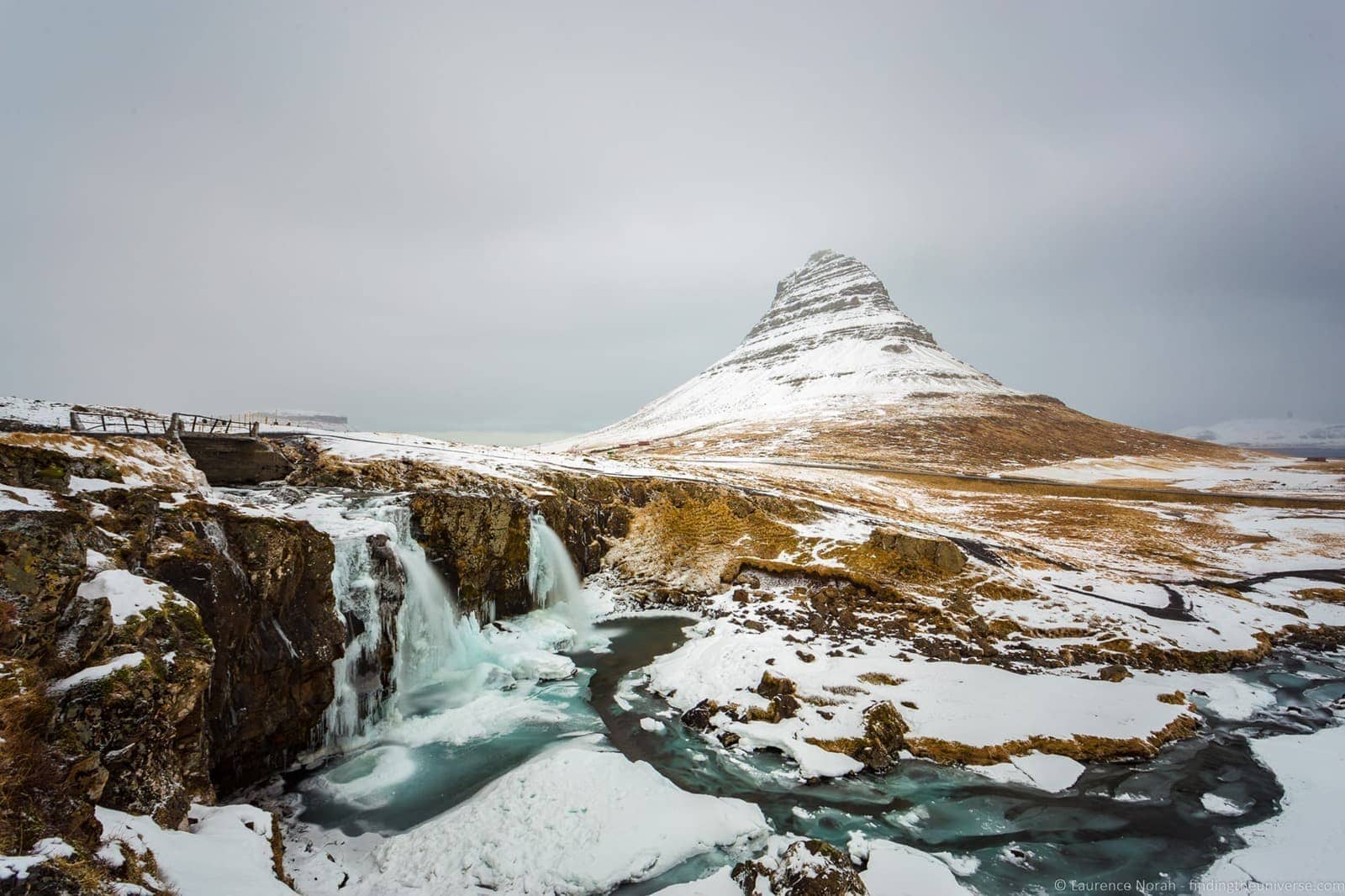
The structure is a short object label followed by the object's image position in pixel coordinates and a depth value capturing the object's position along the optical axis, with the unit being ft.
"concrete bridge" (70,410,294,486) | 77.25
